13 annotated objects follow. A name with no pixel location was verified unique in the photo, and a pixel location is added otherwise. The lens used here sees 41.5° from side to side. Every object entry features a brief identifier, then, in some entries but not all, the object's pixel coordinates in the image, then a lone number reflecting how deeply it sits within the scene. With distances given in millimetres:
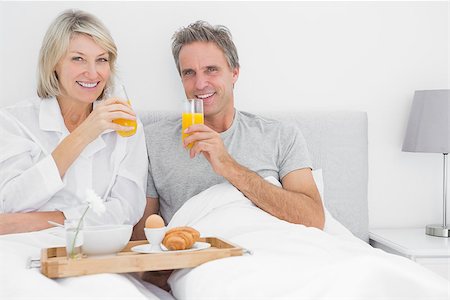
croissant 1363
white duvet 1055
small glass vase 1284
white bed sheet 1122
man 2090
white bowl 1314
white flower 1291
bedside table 2213
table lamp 2436
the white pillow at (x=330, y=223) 2127
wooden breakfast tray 1228
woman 1817
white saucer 1369
